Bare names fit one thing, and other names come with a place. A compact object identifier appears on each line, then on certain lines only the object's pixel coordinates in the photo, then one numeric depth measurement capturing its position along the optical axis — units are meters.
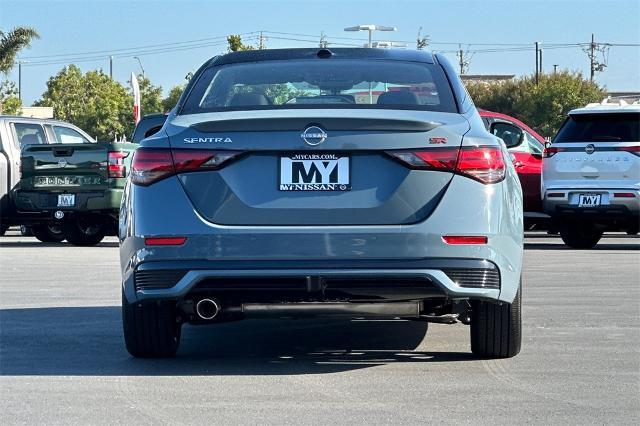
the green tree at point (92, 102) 107.00
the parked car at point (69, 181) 18.52
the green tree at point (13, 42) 55.28
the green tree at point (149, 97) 116.50
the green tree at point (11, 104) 96.76
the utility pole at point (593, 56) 115.94
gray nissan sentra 6.41
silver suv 17.23
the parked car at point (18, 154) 18.89
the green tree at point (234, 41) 63.00
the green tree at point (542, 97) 91.19
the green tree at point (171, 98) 108.62
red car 18.62
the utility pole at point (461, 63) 130.50
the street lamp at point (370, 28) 56.81
